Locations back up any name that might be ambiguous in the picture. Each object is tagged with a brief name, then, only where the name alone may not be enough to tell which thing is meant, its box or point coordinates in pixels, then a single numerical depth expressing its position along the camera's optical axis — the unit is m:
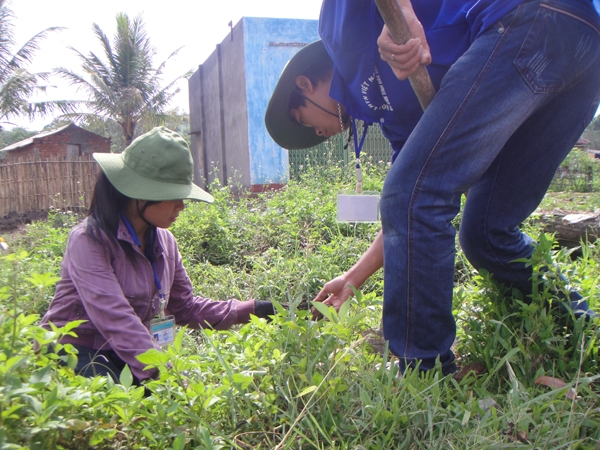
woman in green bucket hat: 1.85
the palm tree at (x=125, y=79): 19.81
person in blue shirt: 1.37
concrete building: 11.06
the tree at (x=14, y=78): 21.09
